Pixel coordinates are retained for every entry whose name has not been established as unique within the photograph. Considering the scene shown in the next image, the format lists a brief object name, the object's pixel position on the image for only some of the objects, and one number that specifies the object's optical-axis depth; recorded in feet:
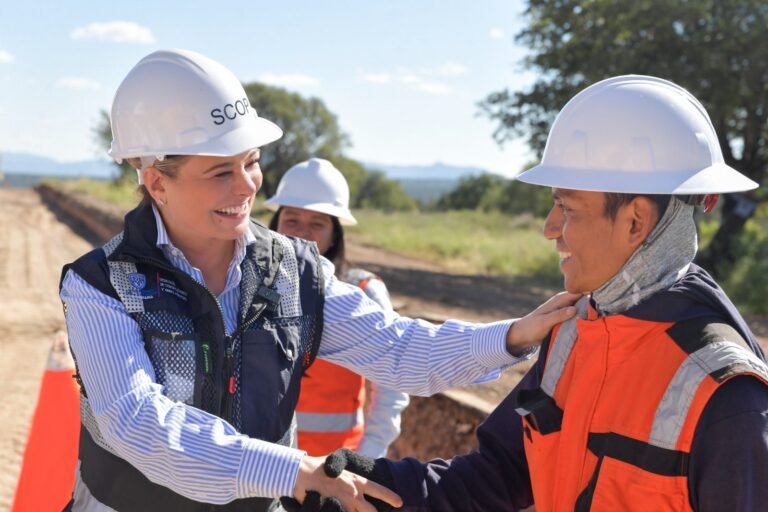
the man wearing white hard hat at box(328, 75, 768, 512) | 5.56
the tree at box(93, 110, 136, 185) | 149.75
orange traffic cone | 13.87
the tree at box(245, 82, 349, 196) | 193.36
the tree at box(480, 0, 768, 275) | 49.90
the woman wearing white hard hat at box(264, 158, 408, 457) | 12.10
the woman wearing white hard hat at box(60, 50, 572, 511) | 6.81
